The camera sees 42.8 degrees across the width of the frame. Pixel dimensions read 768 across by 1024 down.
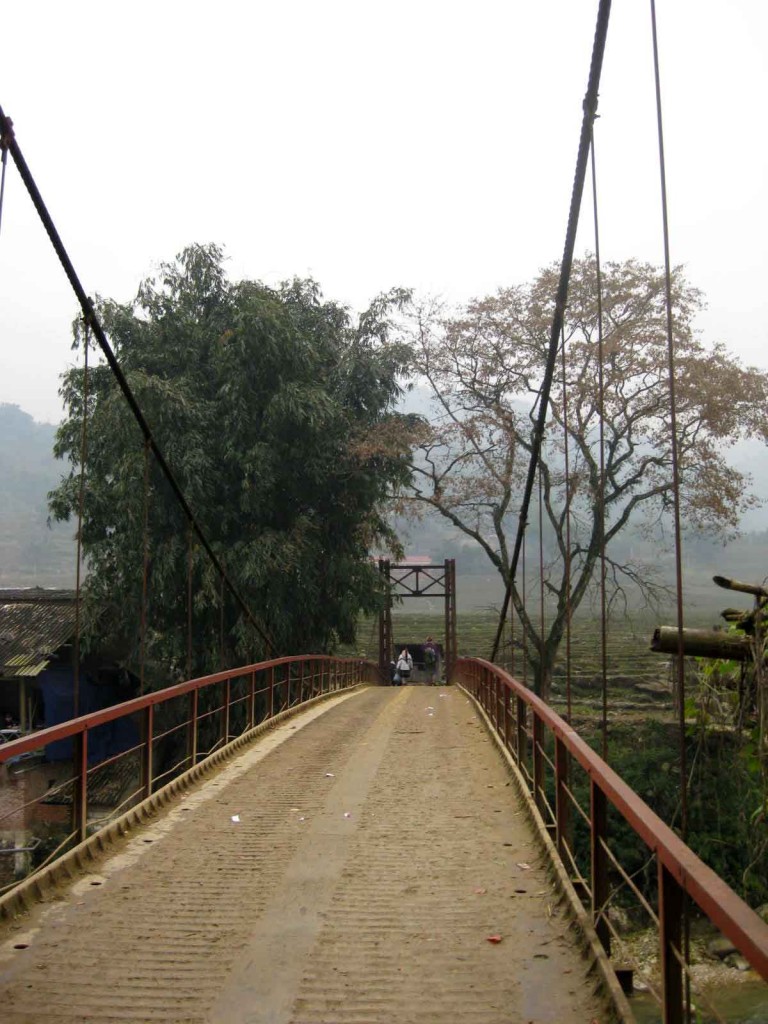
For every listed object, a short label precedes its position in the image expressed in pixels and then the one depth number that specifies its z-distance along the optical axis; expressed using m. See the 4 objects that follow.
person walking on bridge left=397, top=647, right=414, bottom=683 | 28.38
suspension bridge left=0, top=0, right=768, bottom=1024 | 3.01
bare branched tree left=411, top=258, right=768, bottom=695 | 16.39
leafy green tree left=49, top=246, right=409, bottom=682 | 15.62
